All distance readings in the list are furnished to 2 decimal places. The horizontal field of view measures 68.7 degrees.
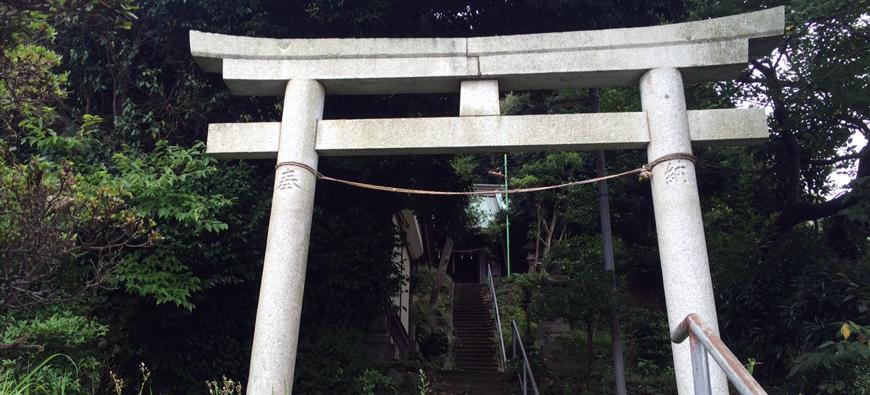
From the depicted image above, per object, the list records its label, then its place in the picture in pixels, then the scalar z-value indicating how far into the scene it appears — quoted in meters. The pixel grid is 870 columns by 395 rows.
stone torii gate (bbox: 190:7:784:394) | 4.71
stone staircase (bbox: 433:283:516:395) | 11.49
